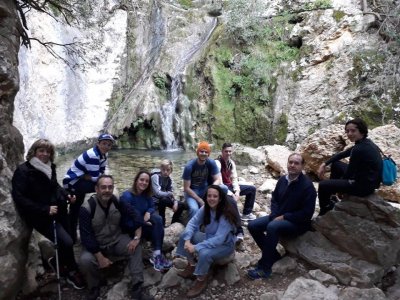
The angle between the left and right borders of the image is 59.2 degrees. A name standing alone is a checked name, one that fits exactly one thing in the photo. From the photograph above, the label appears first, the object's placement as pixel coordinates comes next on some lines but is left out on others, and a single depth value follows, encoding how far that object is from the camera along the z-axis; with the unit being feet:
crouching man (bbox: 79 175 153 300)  14.37
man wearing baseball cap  16.67
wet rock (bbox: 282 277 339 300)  14.01
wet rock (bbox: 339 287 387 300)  13.89
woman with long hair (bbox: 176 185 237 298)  14.83
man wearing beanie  19.11
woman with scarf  13.82
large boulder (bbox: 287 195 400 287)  15.05
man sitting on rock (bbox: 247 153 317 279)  15.64
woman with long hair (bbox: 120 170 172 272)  15.96
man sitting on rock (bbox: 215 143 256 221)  21.39
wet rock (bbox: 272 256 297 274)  16.02
